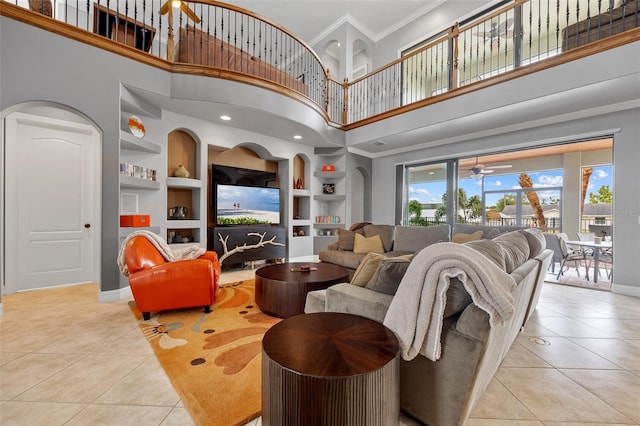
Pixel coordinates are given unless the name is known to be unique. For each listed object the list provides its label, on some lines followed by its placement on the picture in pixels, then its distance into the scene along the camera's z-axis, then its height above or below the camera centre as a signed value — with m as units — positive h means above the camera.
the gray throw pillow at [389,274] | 1.51 -0.37
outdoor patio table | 4.14 -0.56
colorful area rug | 1.47 -1.09
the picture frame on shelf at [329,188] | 6.44 +0.49
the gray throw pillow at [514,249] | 1.71 -0.28
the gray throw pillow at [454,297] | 1.25 -0.40
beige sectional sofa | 1.16 -0.53
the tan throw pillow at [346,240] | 4.52 -0.52
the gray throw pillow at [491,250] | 1.47 -0.23
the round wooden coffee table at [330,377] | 0.97 -0.63
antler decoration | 4.82 -0.71
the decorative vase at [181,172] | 4.50 +0.59
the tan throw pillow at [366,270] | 1.78 -0.40
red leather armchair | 2.55 -0.70
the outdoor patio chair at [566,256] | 4.44 -0.76
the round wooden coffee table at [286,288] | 2.63 -0.79
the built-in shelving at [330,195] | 6.21 +0.32
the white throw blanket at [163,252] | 2.70 -0.52
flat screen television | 5.05 +0.06
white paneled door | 3.49 +0.06
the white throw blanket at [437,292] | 1.12 -0.35
